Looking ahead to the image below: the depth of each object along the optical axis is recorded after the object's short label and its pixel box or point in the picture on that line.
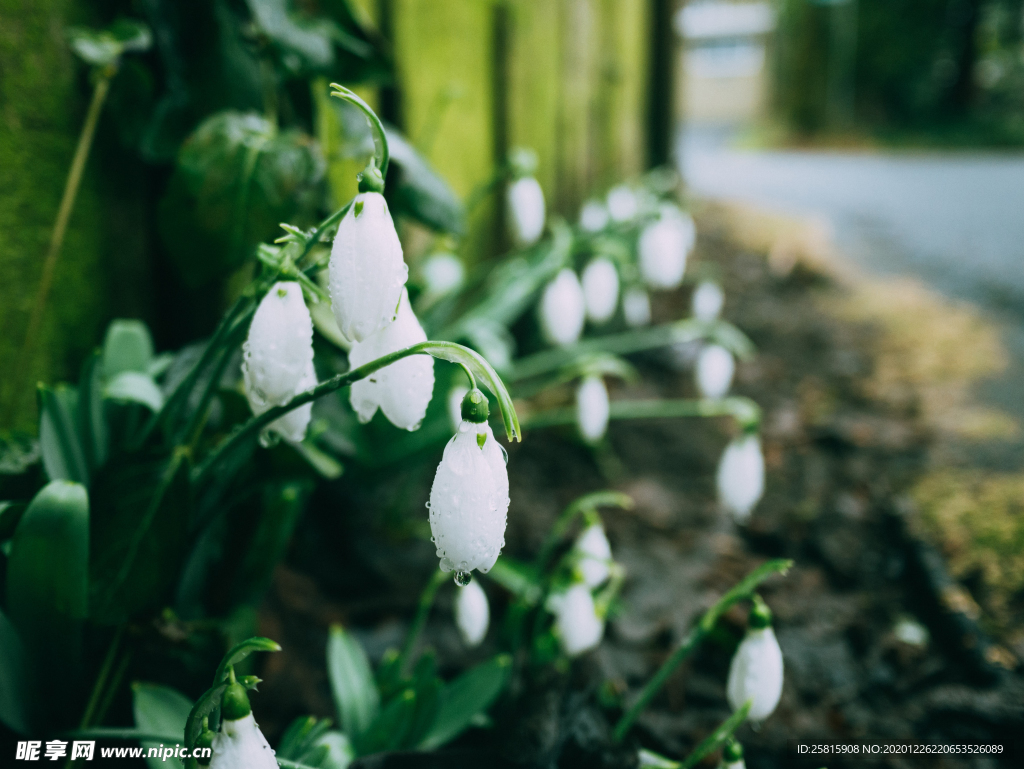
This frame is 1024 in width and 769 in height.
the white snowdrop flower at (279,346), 0.22
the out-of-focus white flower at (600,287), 0.37
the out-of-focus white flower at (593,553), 0.28
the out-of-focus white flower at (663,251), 0.39
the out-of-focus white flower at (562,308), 0.35
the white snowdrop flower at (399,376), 0.22
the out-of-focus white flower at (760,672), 0.25
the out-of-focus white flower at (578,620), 0.27
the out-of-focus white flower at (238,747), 0.19
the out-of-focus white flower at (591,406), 0.33
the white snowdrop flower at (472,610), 0.27
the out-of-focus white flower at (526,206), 0.33
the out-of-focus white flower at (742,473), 0.31
